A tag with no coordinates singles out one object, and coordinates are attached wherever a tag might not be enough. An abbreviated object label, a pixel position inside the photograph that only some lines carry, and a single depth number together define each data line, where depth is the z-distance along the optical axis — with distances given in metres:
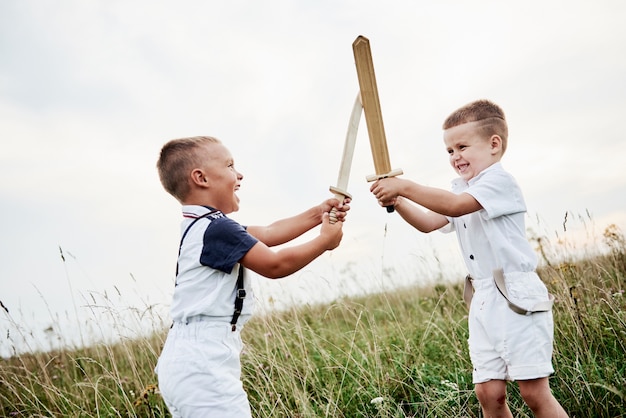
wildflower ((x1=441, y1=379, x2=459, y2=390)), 3.16
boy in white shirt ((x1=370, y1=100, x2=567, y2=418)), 2.48
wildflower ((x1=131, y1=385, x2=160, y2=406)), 3.87
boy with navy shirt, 2.16
